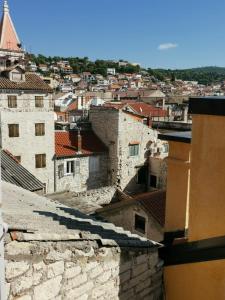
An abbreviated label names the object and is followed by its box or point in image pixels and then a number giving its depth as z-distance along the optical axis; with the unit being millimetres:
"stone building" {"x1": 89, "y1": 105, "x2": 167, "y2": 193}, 30125
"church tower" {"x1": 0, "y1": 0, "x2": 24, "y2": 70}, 32969
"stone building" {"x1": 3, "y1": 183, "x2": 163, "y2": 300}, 2916
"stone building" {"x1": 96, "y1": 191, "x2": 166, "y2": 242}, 12762
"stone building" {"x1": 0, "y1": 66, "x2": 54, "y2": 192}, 25719
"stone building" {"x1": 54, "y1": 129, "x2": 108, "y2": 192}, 28500
